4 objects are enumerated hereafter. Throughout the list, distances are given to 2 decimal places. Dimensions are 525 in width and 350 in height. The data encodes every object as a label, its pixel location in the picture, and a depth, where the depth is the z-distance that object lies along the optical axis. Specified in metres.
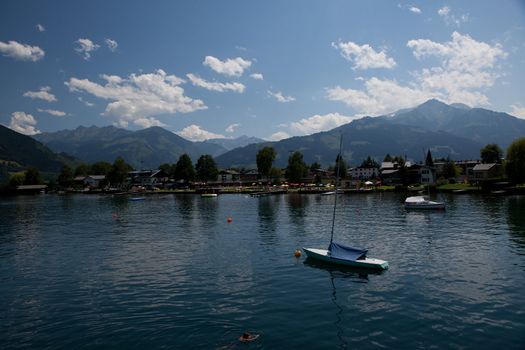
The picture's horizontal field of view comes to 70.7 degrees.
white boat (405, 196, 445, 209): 87.00
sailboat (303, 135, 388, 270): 34.72
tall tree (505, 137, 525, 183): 127.38
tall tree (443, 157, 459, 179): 194.25
